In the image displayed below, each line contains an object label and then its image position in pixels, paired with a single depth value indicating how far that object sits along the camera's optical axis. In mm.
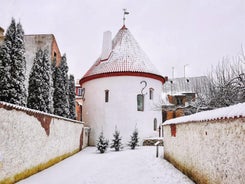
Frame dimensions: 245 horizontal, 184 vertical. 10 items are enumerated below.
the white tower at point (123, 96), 20812
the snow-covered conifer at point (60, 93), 17281
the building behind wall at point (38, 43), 22894
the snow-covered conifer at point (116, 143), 16781
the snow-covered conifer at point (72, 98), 20281
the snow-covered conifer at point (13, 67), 12130
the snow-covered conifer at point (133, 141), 17438
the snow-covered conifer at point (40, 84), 13867
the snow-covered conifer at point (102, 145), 15836
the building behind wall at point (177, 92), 29417
